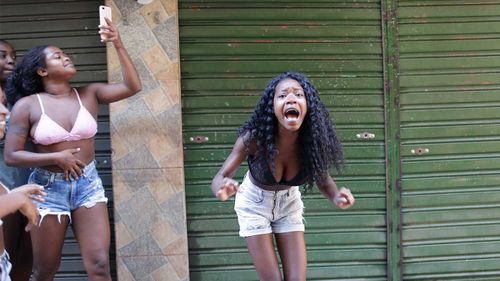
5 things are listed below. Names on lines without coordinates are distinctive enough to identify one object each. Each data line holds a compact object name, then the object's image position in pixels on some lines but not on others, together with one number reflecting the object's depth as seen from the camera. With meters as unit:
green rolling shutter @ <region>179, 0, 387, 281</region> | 5.07
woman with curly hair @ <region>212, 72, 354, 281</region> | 3.52
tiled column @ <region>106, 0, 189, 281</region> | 4.88
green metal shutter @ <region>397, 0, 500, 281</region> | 5.24
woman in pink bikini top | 3.69
